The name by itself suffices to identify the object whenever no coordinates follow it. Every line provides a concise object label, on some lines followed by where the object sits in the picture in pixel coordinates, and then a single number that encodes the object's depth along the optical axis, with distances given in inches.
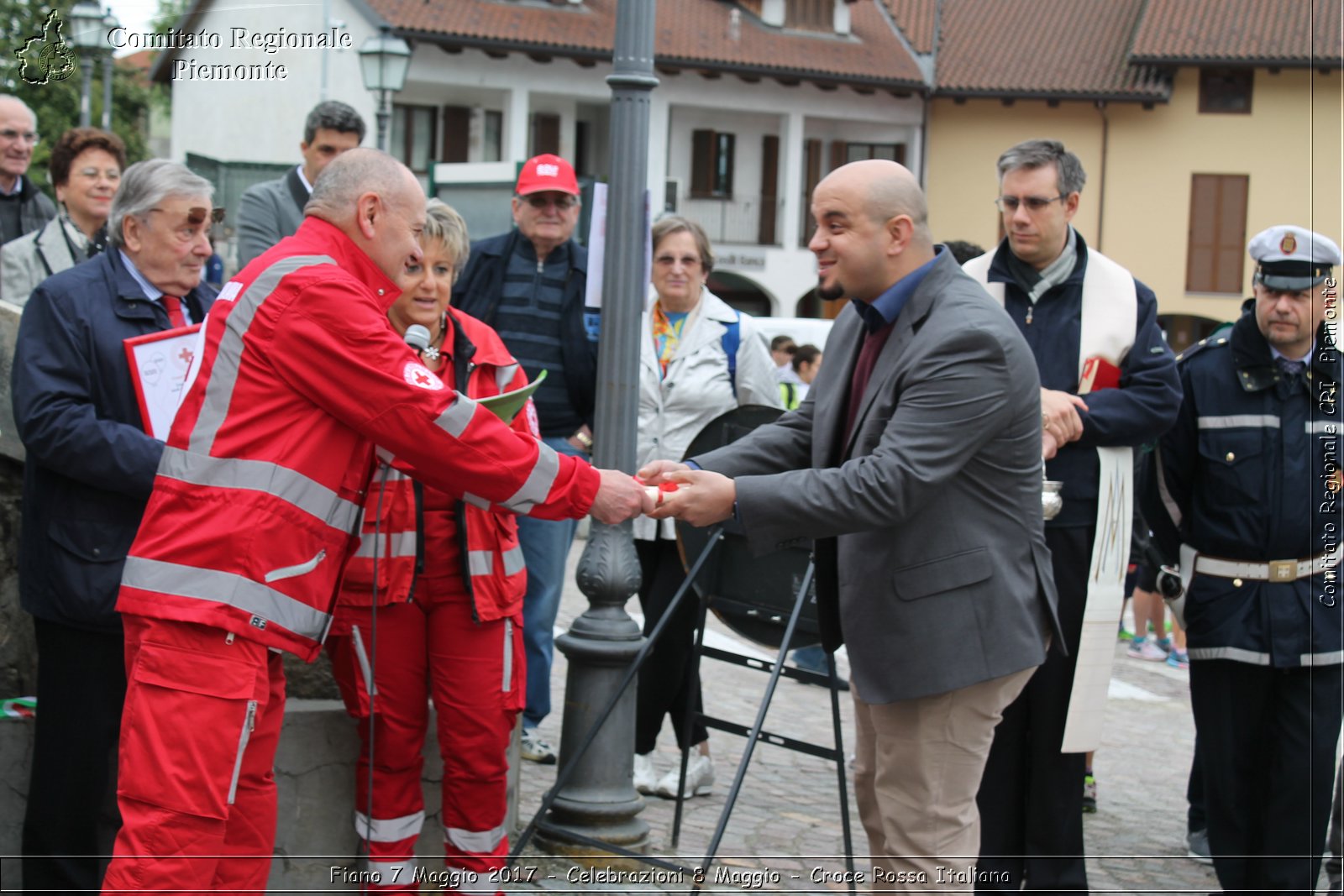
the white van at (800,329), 820.0
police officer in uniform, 208.5
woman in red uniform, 181.5
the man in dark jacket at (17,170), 253.9
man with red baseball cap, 248.1
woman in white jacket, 250.7
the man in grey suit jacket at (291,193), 246.7
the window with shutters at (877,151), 1585.9
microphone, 181.5
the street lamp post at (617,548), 212.2
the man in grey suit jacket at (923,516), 152.8
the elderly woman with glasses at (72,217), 225.8
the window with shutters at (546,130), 1470.2
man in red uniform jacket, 139.6
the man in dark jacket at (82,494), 166.4
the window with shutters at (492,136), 1438.2
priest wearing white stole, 203.0
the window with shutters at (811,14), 1524.4
